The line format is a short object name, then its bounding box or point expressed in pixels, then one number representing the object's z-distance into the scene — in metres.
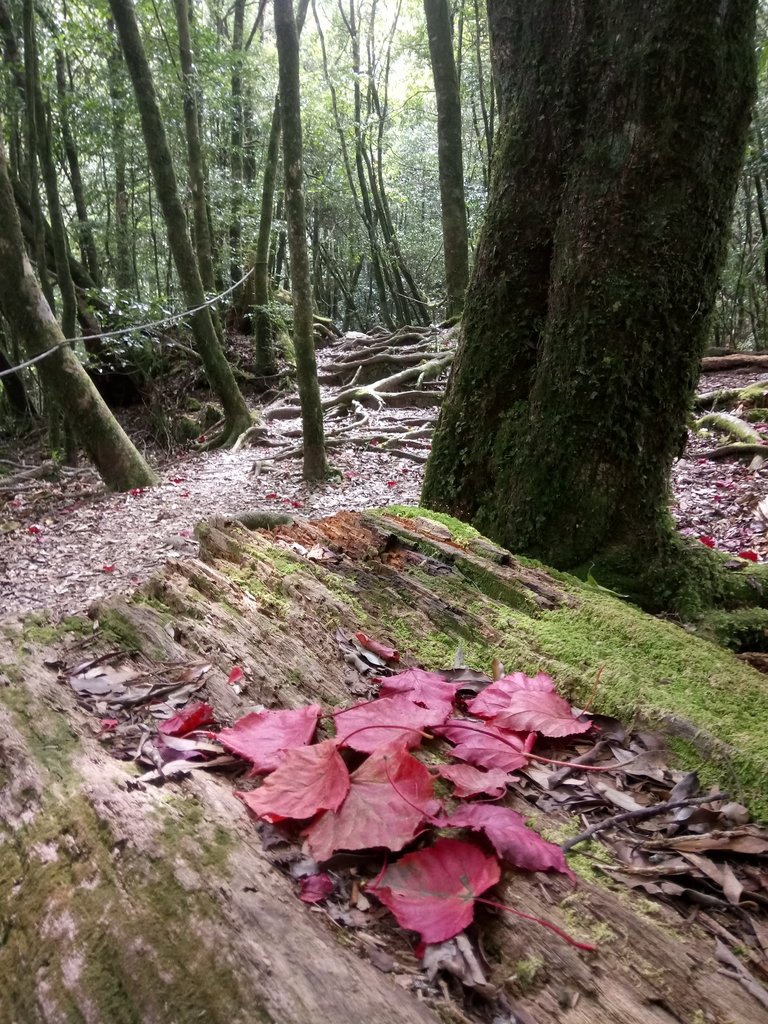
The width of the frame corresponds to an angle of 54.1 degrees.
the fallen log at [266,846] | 0.40
